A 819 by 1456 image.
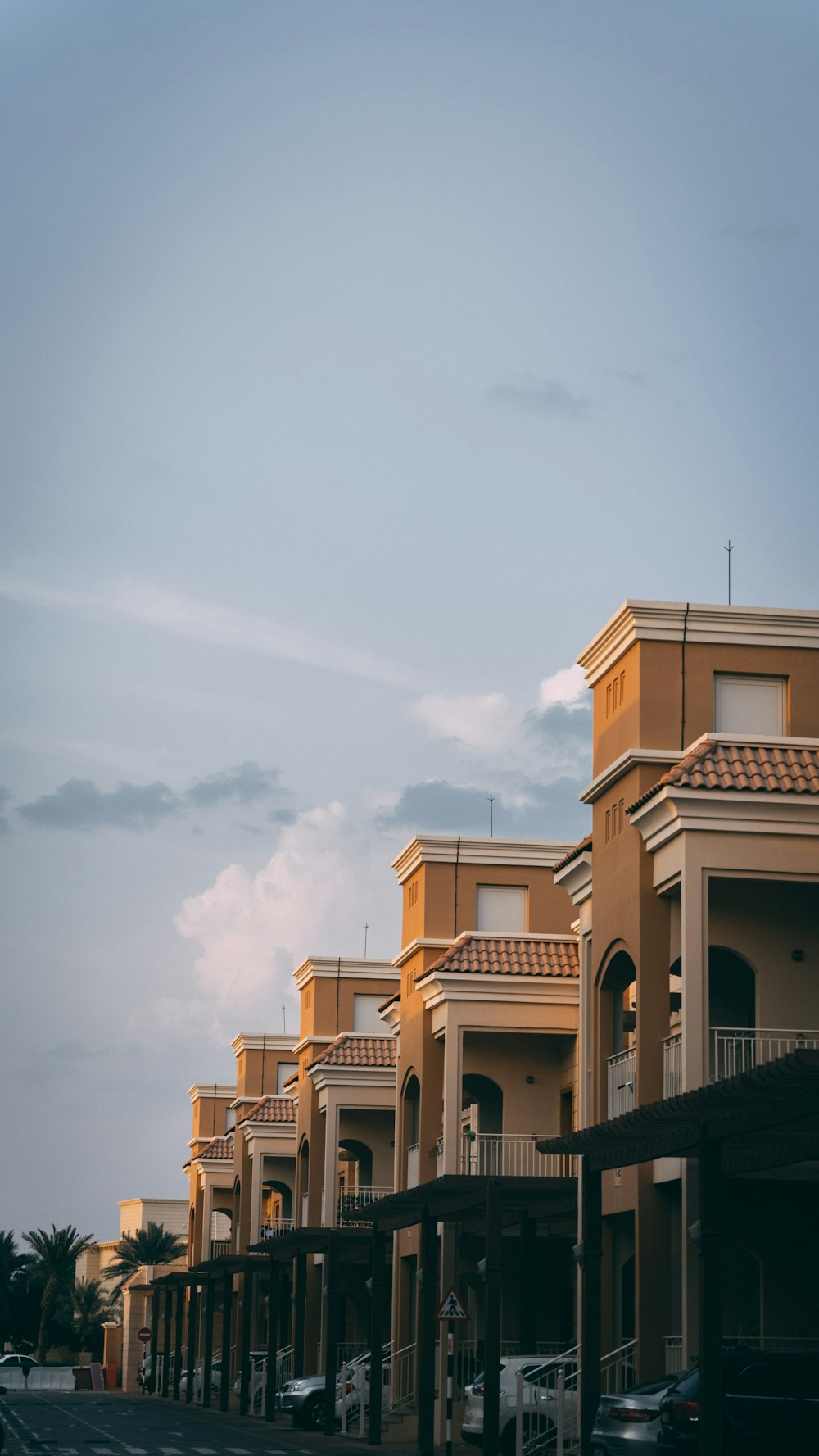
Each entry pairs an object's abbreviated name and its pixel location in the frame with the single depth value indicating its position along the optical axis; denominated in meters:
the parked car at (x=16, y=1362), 84.56
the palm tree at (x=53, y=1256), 97.31
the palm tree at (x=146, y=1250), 100.38
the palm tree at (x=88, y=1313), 101.69
